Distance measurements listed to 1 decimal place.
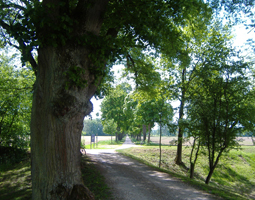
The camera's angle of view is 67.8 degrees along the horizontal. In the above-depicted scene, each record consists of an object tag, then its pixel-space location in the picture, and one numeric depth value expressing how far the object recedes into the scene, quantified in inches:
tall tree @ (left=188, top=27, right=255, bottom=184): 350.6
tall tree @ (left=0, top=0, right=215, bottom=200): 157.1
